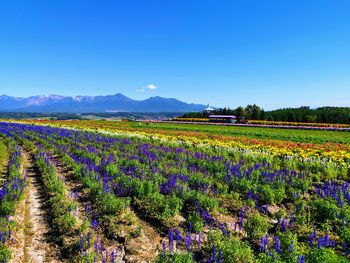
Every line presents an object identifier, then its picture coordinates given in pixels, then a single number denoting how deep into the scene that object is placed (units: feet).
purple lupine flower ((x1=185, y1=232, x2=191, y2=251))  21.26
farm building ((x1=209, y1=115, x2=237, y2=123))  267.45
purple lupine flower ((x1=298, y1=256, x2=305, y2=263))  17.74
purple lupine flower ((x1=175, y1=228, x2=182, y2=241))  22.80
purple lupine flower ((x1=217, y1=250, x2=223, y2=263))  18.68
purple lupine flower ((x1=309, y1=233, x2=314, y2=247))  22.12
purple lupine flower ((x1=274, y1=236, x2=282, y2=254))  20.52
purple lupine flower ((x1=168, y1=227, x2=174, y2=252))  21.07
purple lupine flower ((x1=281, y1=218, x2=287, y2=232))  25.77
